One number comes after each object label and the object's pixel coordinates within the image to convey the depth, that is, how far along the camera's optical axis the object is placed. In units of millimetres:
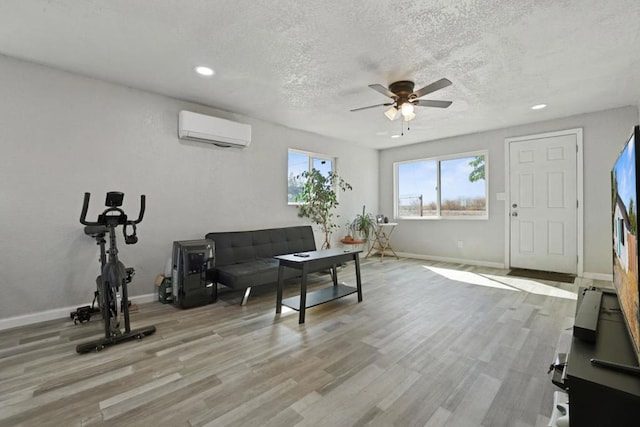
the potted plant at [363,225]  5973
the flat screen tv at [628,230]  895
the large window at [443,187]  5367
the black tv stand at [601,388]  834
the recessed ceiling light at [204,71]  2830
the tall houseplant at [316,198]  4938
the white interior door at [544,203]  4371
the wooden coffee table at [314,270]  2771
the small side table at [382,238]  6309
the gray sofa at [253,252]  3262
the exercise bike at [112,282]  2270
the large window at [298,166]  4953
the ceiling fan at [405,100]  2902
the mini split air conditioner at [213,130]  3480
